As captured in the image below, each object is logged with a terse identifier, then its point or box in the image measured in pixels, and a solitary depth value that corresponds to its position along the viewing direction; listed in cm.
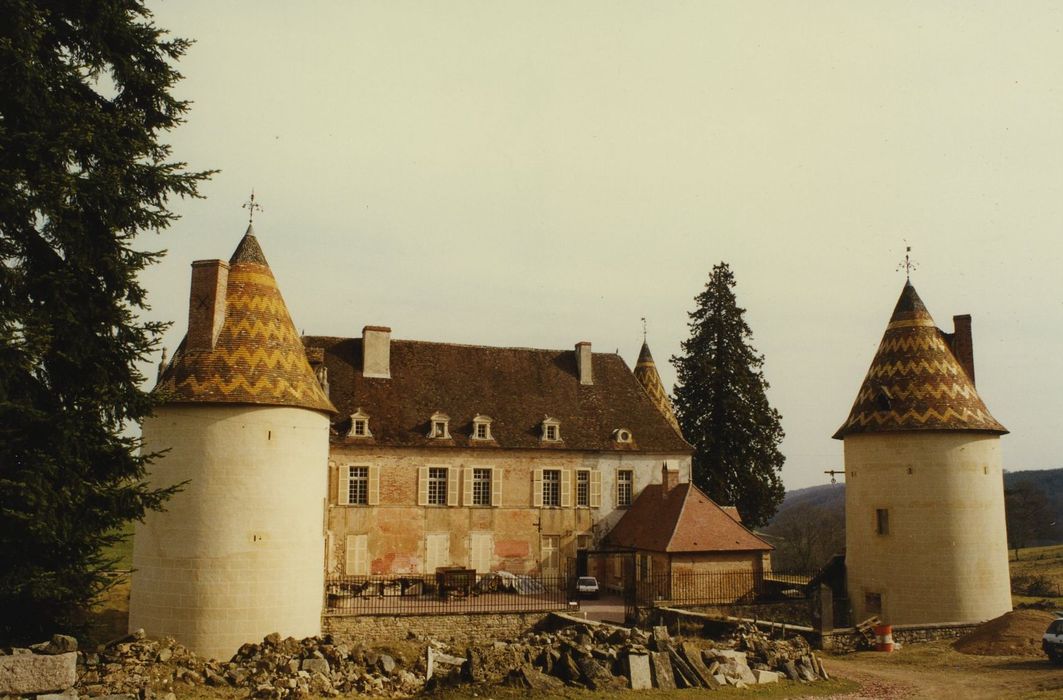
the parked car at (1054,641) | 1872
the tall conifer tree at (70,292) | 1260
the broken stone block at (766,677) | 1761
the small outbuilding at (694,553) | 2648
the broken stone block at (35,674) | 1023
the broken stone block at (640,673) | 1666
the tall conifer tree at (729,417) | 3819
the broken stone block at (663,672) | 1675
